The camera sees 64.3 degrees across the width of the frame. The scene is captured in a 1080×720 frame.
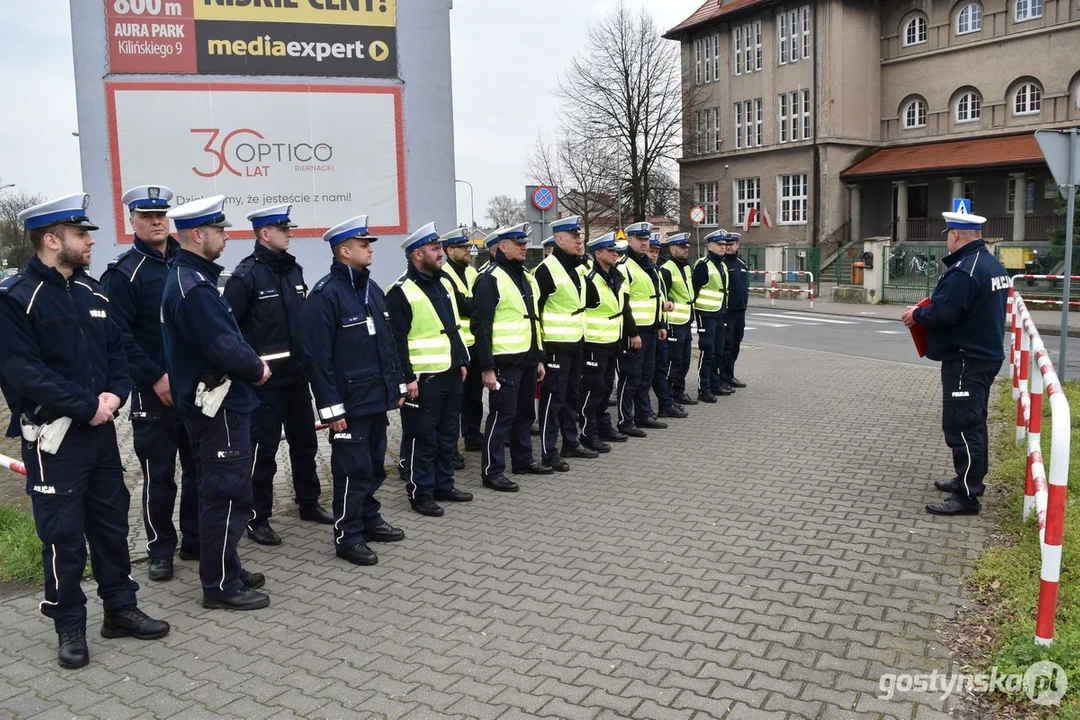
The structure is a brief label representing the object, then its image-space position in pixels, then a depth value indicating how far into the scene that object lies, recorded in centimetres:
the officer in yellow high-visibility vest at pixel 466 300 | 775
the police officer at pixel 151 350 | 527
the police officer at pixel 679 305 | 1032
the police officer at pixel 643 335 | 905
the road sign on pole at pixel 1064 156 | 923
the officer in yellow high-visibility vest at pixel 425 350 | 638
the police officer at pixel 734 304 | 1120
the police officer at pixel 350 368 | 541
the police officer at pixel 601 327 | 823
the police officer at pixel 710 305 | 1082
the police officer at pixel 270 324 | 576
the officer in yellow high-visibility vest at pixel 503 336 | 702
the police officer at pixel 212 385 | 457
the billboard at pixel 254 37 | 827
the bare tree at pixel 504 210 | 7188
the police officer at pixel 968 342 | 606
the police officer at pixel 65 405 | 405
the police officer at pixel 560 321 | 781
